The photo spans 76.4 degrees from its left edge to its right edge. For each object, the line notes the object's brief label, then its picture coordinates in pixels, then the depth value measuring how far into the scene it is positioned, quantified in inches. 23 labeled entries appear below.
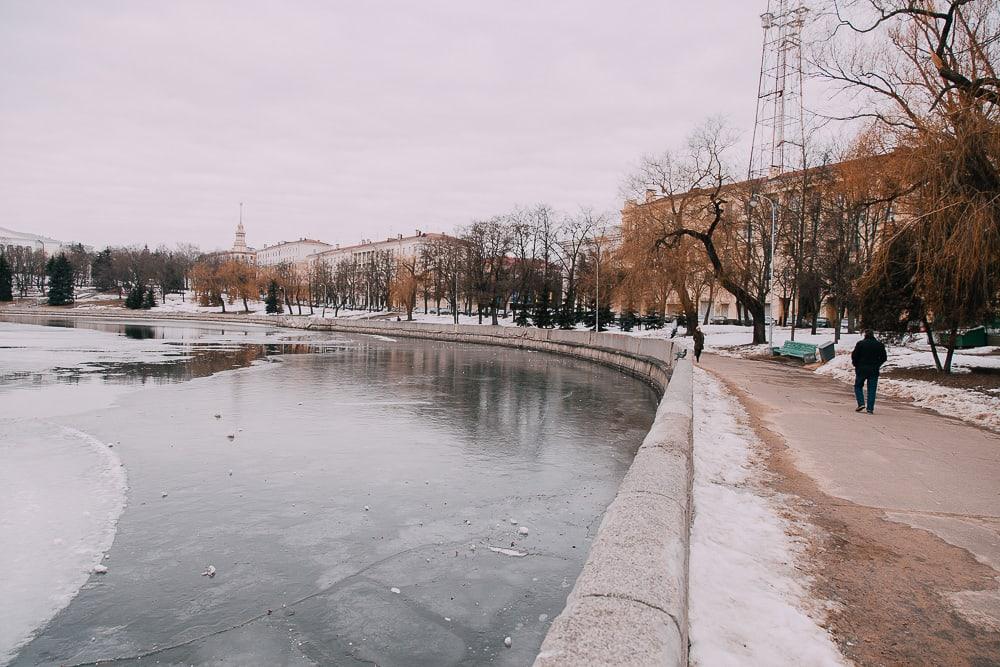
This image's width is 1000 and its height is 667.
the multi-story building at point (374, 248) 5625.0
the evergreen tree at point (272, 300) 4040.4
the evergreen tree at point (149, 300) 4606.3
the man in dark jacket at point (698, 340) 1113.4
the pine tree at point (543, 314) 2448.3
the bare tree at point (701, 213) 1434.5
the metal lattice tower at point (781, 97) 1798.7
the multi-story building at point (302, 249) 7406.5
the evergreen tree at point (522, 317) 2655.0
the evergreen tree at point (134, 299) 4441.4
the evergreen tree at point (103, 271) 5457.7
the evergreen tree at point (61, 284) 4483.3
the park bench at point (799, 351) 1146.7
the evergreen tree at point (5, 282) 4731.8
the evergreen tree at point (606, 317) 2429.9
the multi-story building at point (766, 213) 1502.2
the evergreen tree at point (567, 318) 2482.8
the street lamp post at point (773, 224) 1318.4
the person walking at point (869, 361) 524.4
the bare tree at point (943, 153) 526.9
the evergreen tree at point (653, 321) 2357.3
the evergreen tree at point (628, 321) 2368.4
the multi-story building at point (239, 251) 7194.9
